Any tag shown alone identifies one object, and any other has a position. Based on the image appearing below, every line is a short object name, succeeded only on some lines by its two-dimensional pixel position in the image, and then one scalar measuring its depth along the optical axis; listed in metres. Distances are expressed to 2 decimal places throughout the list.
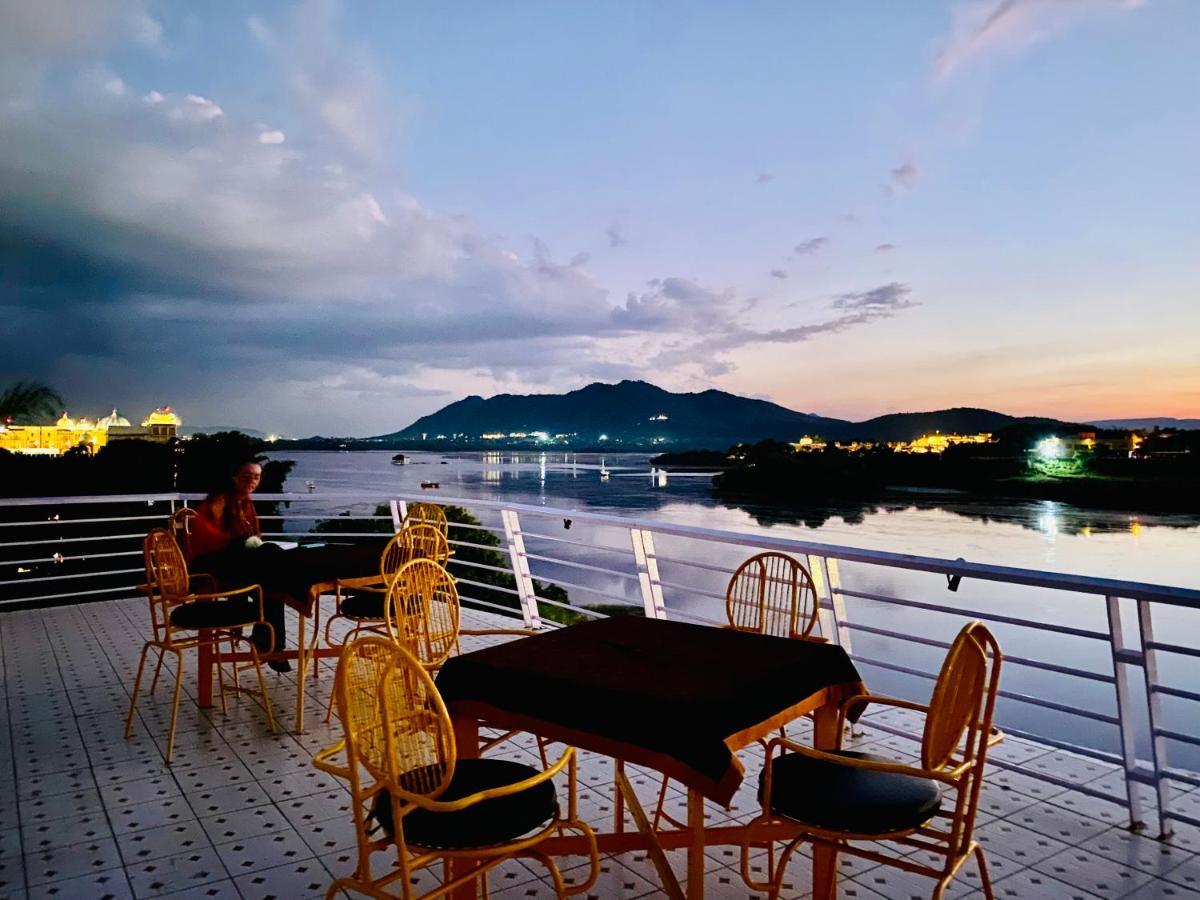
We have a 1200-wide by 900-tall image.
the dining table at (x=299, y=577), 4.21
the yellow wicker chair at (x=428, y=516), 4.85
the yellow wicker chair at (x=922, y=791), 1.89
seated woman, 4.46
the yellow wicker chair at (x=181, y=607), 3.96
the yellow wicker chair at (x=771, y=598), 3.15
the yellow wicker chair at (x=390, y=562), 4.30
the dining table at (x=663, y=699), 1.91
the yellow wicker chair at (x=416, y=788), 1.76
